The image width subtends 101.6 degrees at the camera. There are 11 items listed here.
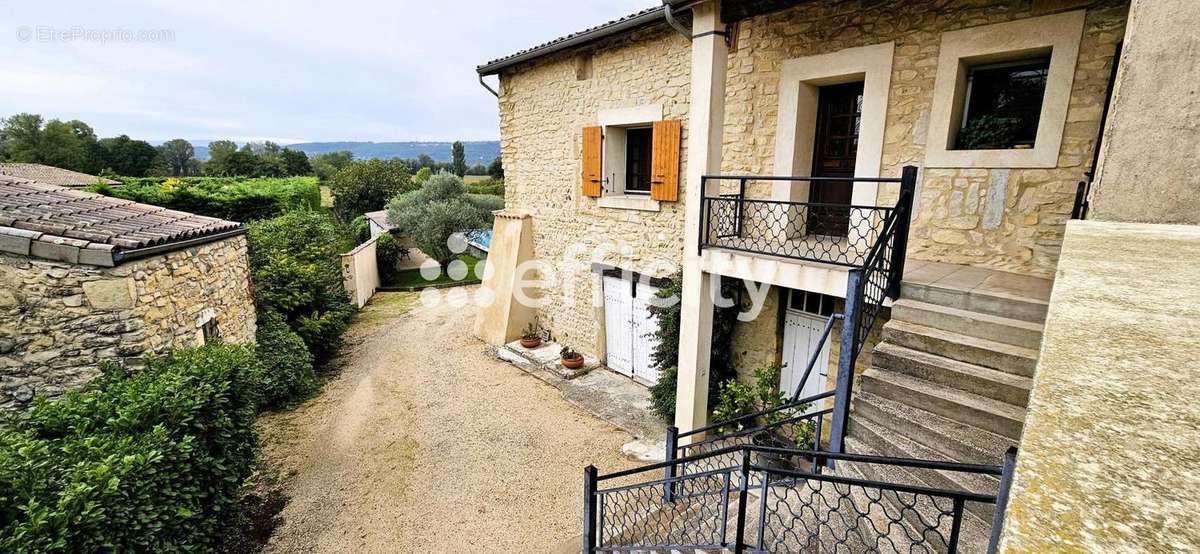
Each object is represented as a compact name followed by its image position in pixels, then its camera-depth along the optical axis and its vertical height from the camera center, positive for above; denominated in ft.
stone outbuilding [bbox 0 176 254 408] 14.96 -3.74
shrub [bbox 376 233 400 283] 57.21 -8.75
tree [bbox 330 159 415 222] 91.15 -0.99
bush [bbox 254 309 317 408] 25.63 -9.92
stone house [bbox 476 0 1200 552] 3.51 -0.63
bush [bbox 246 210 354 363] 30.91 -6.59
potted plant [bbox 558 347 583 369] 30.55 -10.79
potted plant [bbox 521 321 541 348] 33.99 -10.64
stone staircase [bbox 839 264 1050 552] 9.70 -4.13
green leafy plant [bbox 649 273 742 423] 22.71 -7.60
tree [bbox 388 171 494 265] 59.62 -3.86
